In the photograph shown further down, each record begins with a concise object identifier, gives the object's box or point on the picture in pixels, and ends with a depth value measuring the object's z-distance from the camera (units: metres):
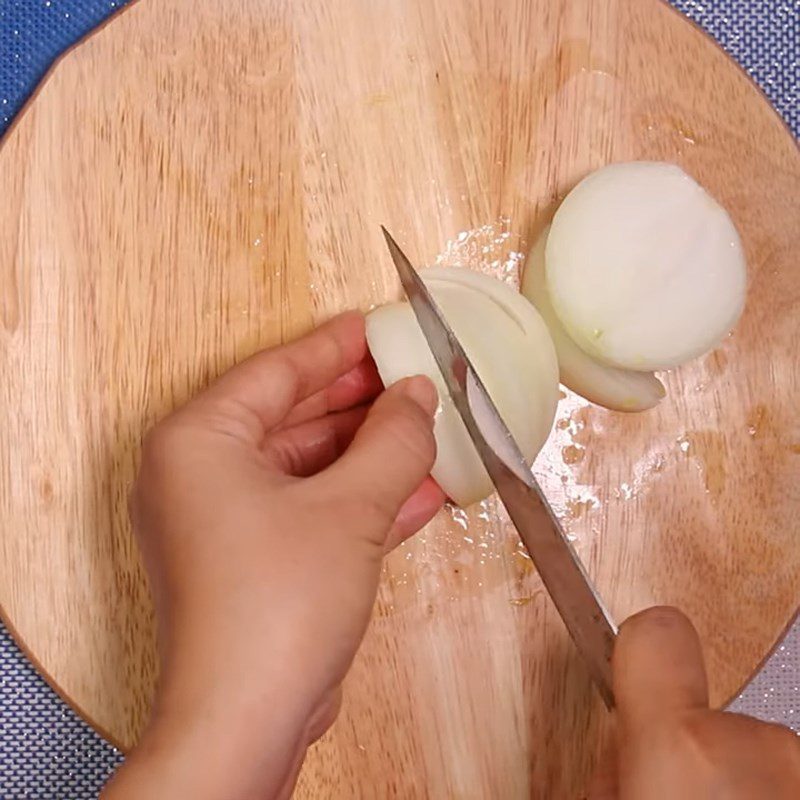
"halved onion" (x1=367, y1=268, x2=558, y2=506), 0.80
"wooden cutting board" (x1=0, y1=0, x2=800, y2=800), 0.84
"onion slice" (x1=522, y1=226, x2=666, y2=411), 0.86
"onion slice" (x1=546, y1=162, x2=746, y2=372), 0.81
